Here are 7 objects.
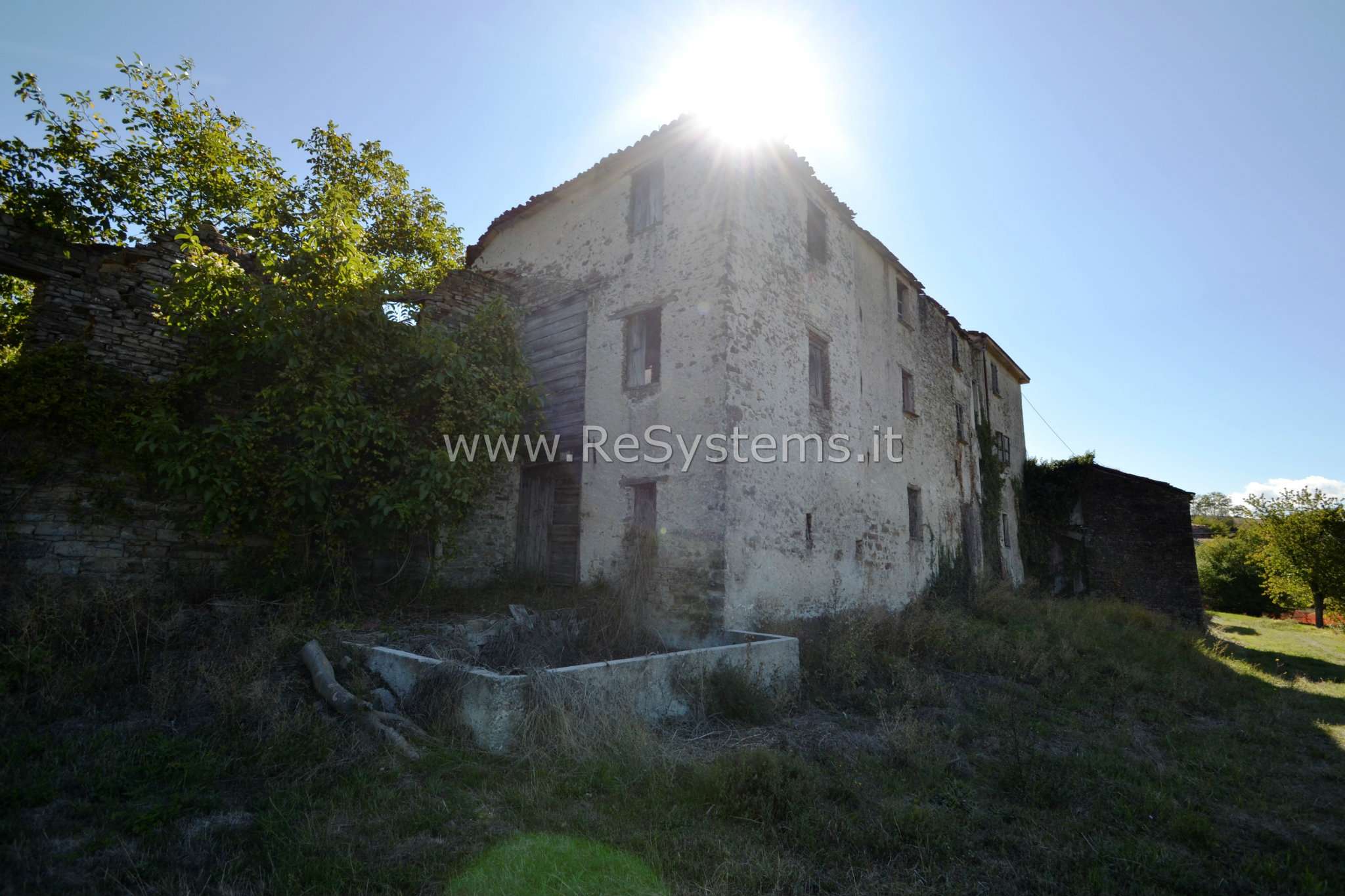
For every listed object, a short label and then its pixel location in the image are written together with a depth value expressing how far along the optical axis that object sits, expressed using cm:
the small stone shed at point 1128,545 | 1767
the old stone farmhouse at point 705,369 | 895
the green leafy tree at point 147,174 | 1094
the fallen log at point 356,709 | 477
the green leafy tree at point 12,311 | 791
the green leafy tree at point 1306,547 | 1919
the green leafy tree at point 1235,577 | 2558
